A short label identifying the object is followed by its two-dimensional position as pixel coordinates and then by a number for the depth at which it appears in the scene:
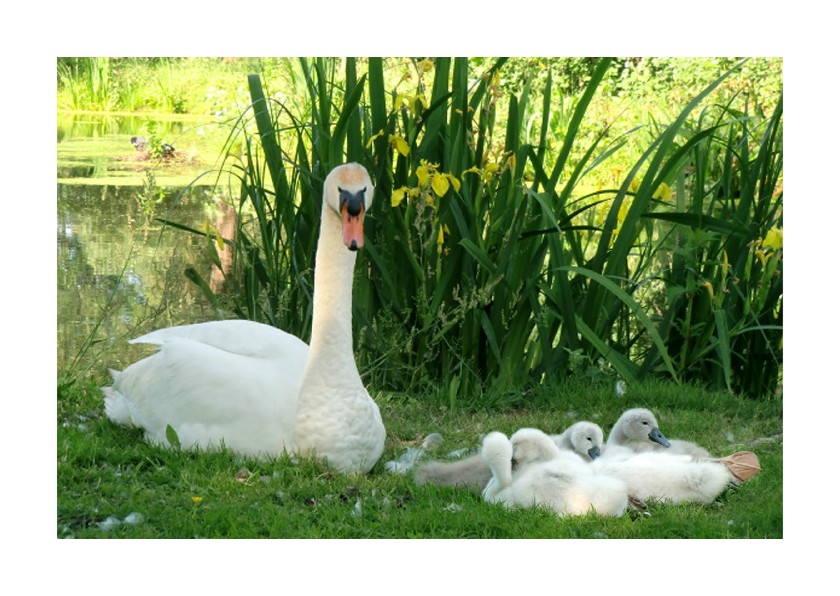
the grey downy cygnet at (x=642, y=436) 4.38
